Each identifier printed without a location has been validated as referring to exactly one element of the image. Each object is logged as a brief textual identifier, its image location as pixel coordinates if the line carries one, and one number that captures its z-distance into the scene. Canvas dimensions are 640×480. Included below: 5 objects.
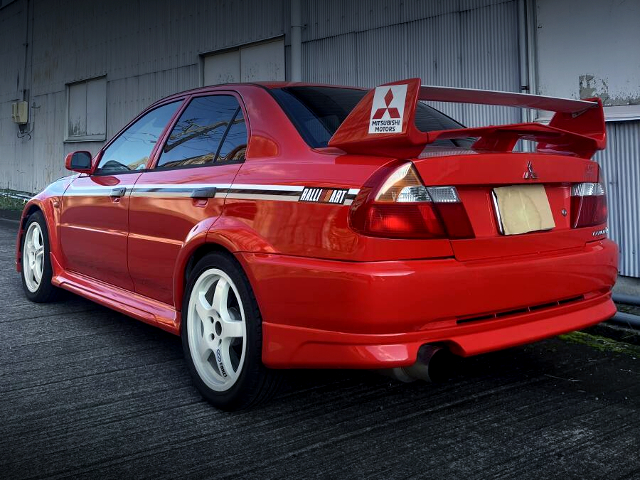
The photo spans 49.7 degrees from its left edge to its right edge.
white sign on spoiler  2.54
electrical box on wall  16.77
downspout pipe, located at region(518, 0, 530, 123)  6.11
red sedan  2.50
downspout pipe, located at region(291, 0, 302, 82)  8.95
